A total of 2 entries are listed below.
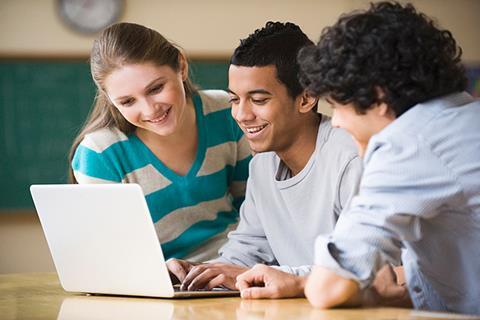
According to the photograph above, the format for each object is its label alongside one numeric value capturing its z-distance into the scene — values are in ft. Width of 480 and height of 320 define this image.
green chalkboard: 16.92
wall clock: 16.81
